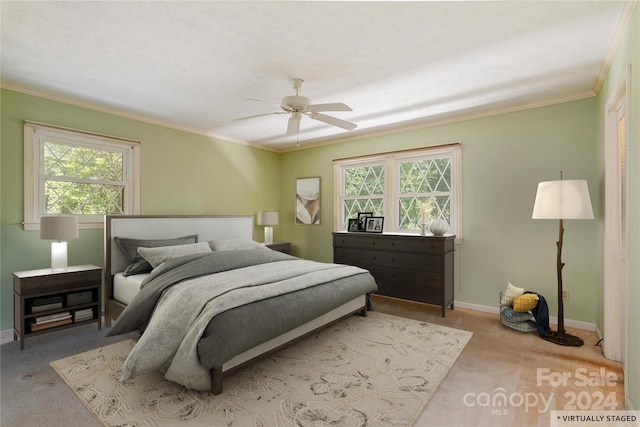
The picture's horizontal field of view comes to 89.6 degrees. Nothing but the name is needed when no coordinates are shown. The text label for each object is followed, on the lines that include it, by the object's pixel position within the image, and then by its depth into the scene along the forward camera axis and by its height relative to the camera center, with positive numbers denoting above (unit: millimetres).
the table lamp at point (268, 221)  5512 -126
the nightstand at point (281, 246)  5370 -556
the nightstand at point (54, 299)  2951 -846
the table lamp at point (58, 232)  3102 -193
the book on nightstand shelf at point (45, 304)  3020 -871
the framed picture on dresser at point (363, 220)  4824 -89
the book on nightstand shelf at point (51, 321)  2996 -1038
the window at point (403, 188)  4320 +397
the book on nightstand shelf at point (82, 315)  3241 -1038
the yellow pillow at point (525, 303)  3307 -910
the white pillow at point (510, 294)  3480 -858
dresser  3885 -635
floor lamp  2877 +79
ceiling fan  2859 +959
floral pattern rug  1915 -1203
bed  2129 -697
